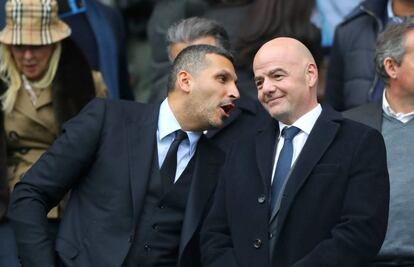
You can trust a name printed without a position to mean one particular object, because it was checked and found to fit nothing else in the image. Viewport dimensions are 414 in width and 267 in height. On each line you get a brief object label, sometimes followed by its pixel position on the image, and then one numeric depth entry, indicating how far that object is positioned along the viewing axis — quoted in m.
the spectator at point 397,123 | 12.33
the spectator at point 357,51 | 15.06
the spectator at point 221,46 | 13.59
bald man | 11.11
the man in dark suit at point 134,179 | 12.35
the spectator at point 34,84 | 14.45
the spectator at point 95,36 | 16.20
